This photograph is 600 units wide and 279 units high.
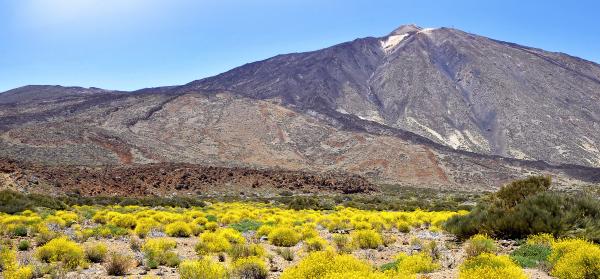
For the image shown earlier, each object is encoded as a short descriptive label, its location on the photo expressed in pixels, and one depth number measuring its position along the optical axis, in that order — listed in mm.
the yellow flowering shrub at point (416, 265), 9662
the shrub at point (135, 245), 13736
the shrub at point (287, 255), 12664
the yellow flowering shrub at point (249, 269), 10008
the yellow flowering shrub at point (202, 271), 8914
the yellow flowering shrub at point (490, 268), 7385
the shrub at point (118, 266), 10508
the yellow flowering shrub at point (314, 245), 13842
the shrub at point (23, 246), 13320
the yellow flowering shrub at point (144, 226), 16703
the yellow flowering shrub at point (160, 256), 11625
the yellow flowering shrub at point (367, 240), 14562
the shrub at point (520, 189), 18298
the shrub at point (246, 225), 19097
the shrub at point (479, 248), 11352
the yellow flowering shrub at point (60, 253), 11320
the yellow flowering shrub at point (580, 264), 8266
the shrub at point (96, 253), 11942
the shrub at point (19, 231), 15906
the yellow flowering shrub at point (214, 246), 13234
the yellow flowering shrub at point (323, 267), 7789
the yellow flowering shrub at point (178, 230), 17047
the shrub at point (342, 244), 13672
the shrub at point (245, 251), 12141
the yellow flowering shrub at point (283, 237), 15344
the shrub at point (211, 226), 18909
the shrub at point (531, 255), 10211
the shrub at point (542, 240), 12125
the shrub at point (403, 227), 19203
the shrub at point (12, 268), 9336
